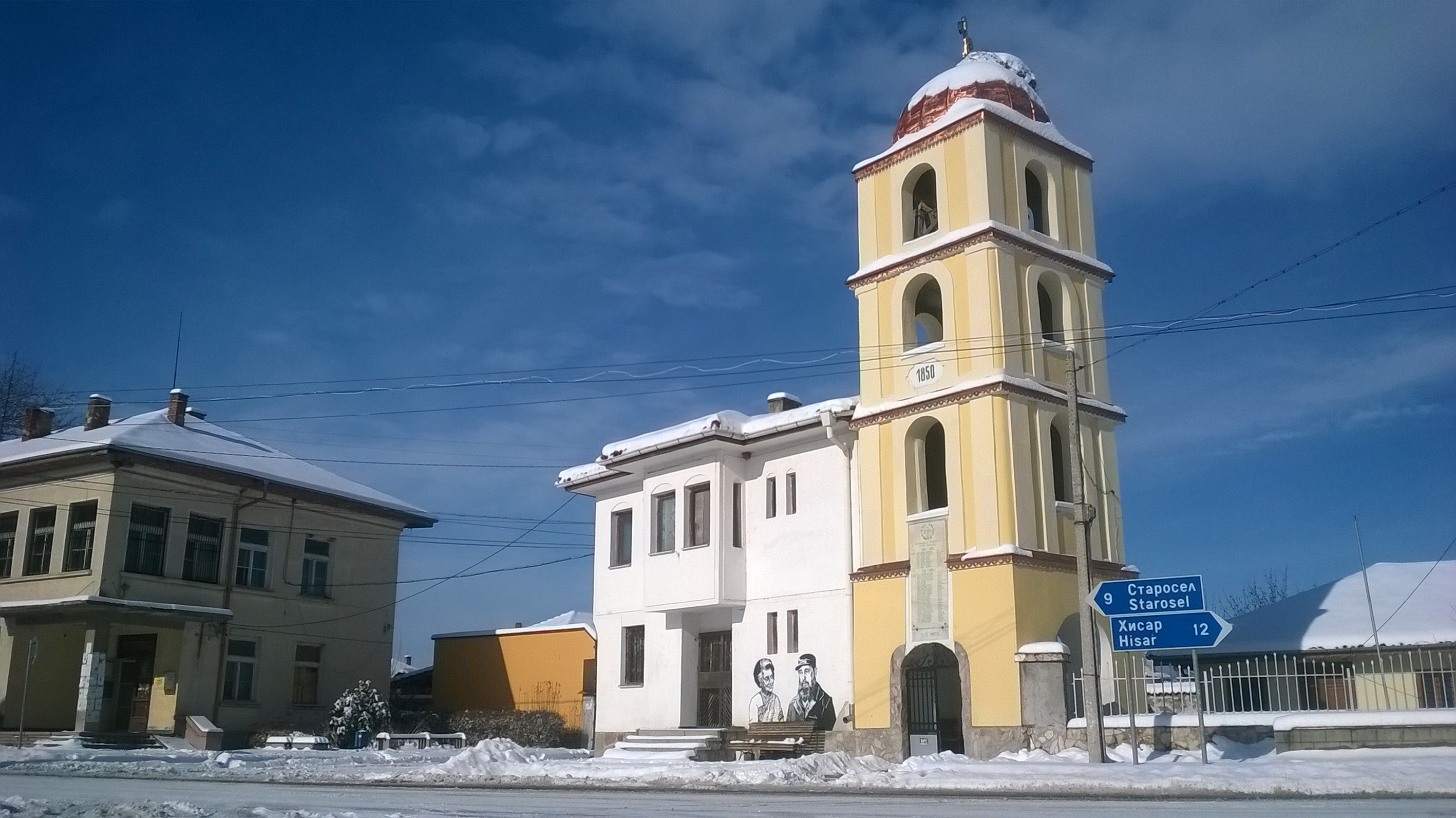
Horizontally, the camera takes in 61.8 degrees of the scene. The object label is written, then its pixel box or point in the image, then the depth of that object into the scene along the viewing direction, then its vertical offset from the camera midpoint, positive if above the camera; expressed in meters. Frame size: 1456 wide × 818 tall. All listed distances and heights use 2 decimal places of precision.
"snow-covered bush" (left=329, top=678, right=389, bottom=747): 32.66 -0.15
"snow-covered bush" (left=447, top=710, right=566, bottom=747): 32.91 -0.48
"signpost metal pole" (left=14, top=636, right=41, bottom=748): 29.53 +1.17
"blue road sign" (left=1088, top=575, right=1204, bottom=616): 18.56 +1.70
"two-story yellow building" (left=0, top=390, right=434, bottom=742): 32.66 +3.53
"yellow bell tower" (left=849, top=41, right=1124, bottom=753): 22.72 +5.87
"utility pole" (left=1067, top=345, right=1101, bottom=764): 18.70 +1.73
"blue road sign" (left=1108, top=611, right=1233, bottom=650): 18.19 +1.14
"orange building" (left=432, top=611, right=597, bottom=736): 34.75 +1.17
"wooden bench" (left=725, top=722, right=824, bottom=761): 24.47 -0.64
